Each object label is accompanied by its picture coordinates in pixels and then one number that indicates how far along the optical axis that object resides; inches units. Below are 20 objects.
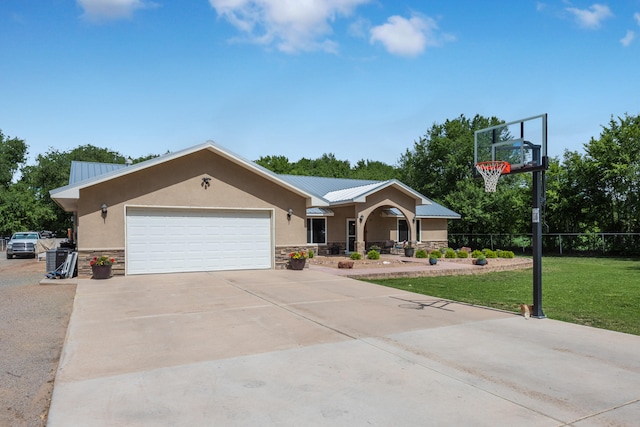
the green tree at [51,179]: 1838.1
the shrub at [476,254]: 861.2
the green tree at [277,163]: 2062.0
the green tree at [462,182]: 1268.5
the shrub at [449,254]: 890.7
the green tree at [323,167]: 2203.5
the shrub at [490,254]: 884.0
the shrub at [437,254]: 896.9
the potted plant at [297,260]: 633.0
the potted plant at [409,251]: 957.2
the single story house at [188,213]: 542.9
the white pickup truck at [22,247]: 1003.9
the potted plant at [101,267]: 516.7
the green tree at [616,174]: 1034.7
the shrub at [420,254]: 900.6
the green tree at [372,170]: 2310.8
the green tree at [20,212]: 1622.8
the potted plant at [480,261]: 737.5
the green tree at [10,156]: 1921.8
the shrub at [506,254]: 889.5
